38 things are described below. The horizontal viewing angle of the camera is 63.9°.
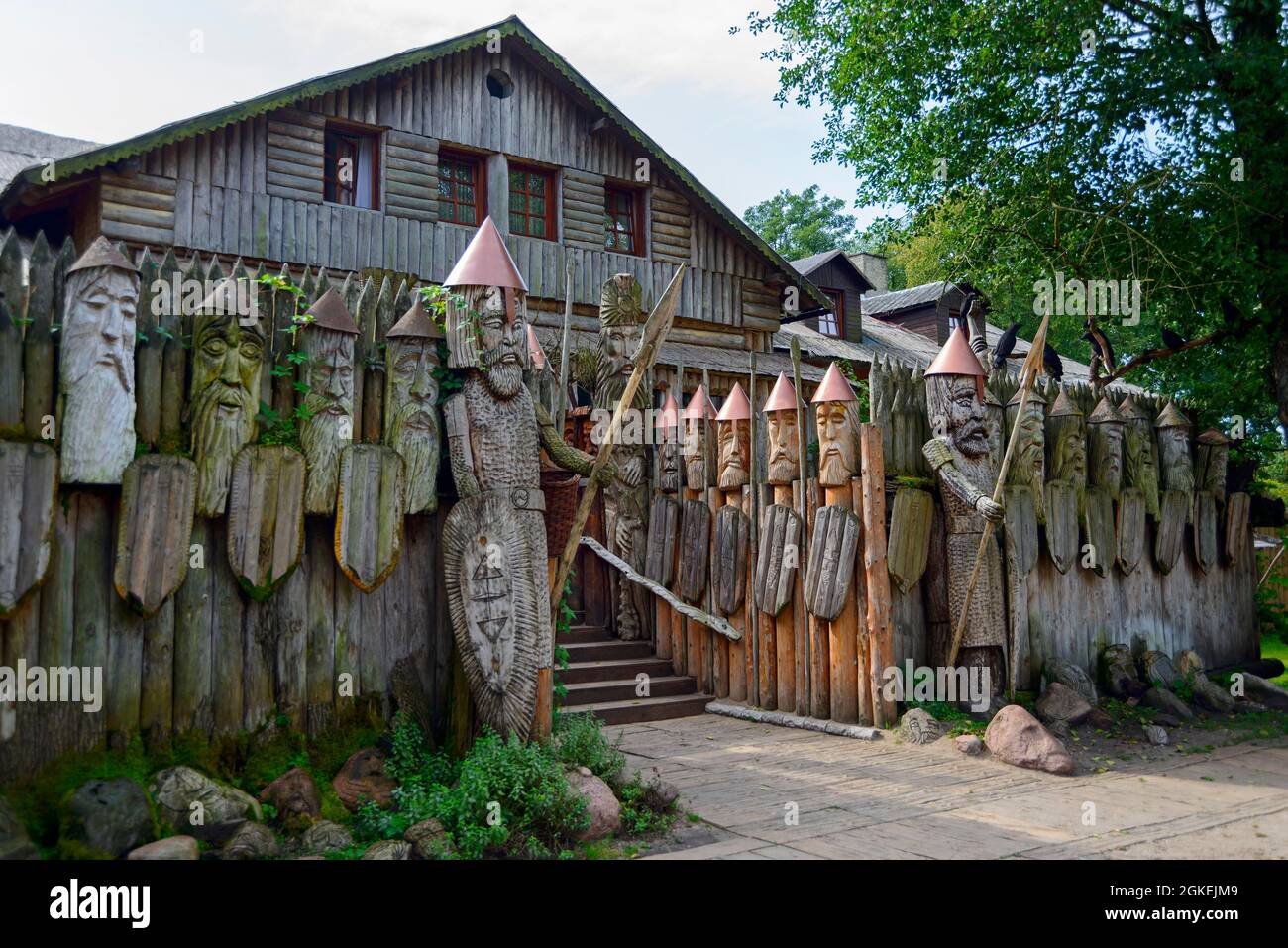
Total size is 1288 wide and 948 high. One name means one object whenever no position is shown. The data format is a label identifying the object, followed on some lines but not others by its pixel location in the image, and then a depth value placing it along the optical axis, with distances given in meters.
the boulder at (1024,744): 7.20
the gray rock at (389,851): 4.60
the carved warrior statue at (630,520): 10.44
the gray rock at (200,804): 4.70
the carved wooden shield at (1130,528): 10.29
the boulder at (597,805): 5.31
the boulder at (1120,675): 9.62
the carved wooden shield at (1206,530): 11.25
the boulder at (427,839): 4.71
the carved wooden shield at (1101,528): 9.94
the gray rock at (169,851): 4.30
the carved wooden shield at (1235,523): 11.70
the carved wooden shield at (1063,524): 9.51
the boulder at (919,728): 7.95
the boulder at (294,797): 4.95
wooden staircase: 9.20
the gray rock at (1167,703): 9.13
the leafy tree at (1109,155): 11.76
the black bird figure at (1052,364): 12.48
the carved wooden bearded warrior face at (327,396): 5.43
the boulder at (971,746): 7.61
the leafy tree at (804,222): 49.34
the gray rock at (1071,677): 9.09
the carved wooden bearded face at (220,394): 5.07
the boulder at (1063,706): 8.54
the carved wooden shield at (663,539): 10.20
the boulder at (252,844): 4.53
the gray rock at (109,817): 4.34
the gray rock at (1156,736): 8.21
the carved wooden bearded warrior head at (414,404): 5.78
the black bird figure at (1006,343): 12.81
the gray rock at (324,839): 4.77
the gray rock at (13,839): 4.07
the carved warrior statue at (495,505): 5.63
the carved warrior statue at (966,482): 8.54
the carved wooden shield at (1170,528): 10.71
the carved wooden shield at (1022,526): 9.05
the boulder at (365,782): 5.25
